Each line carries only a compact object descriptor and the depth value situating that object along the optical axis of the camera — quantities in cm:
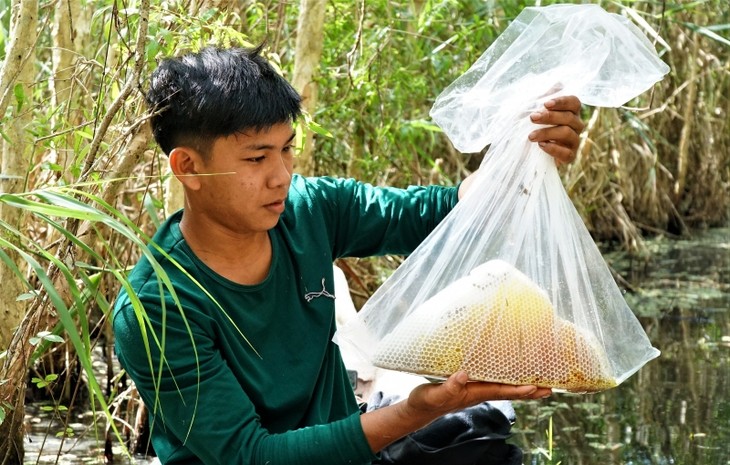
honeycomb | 174
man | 181
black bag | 209
